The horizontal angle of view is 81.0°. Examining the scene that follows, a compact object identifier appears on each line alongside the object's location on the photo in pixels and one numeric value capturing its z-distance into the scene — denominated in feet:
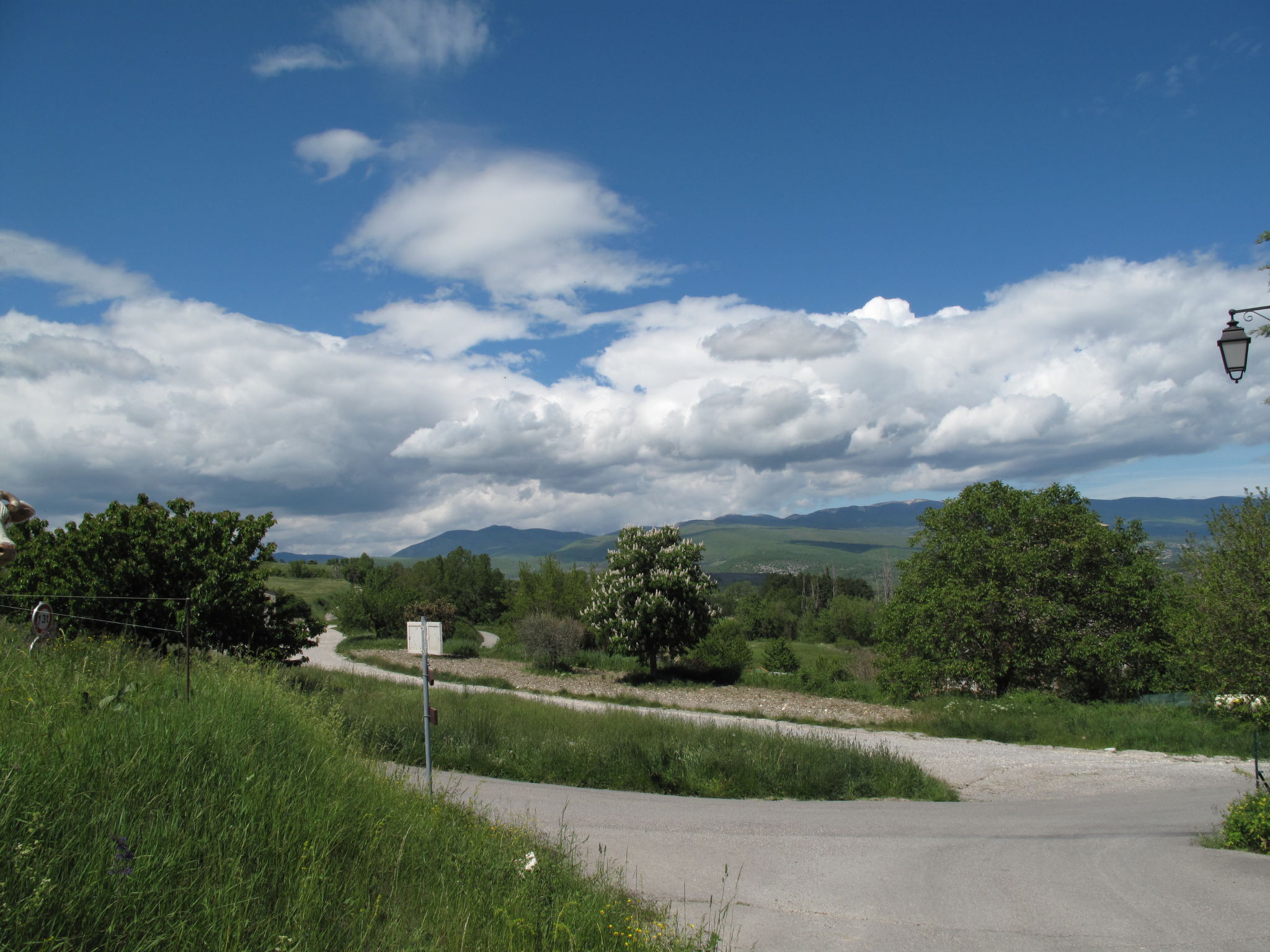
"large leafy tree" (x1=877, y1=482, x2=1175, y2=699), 83.92
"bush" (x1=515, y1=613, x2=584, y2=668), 119.55
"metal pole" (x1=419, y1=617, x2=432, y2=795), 29.57
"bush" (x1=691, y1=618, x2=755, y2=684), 106.63
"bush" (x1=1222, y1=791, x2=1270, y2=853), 27.52
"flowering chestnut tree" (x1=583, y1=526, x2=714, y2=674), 98.94
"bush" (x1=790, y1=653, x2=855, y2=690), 128.10
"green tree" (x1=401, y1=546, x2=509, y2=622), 291.99
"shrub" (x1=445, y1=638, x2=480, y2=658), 142.20
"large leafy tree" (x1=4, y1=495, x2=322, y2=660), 55.67
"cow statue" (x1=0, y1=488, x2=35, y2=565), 19.05
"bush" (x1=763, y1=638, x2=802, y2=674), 157.07
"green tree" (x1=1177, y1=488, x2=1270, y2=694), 61.98
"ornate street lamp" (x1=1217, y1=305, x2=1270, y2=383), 27.94
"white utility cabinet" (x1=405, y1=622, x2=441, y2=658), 32.83
